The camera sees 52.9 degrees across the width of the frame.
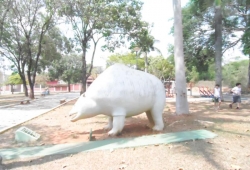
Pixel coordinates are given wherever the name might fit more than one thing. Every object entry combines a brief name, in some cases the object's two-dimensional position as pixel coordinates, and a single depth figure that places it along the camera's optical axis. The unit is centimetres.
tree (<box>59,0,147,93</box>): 1788
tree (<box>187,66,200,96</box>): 4494
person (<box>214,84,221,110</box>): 1281
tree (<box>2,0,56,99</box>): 2341
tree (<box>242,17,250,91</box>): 1791
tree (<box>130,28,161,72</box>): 1953
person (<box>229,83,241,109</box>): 1290
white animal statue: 654
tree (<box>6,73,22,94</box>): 5781
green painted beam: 551
